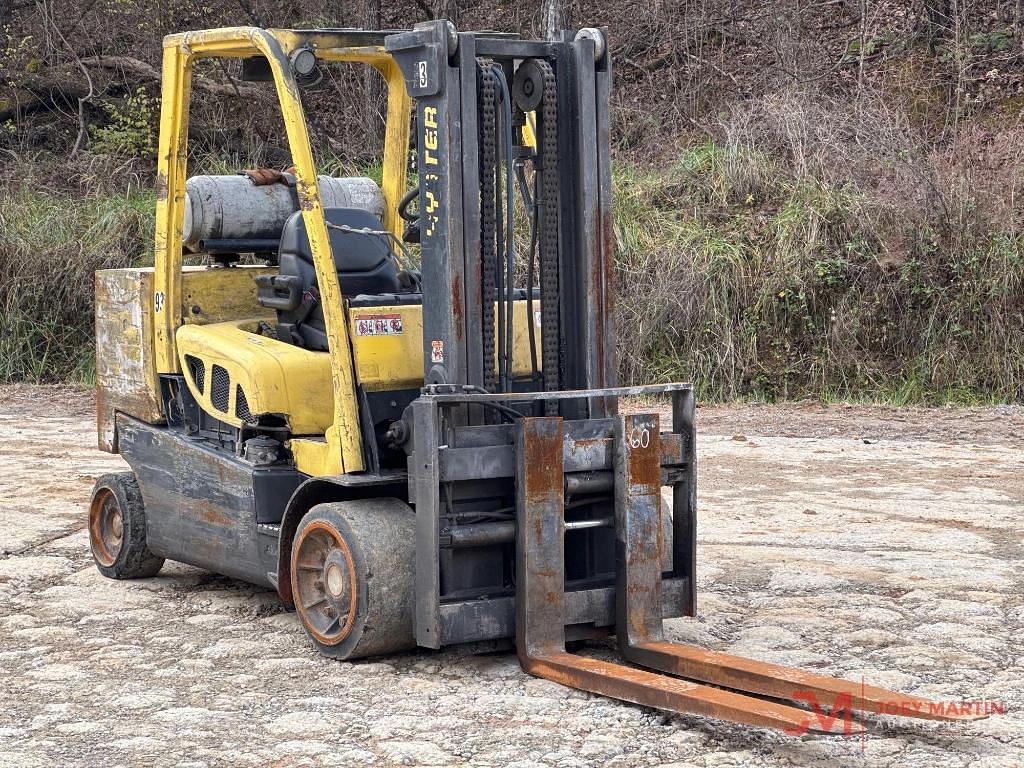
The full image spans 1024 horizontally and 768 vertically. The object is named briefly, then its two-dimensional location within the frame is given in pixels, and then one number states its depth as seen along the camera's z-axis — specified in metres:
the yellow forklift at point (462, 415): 5.25
